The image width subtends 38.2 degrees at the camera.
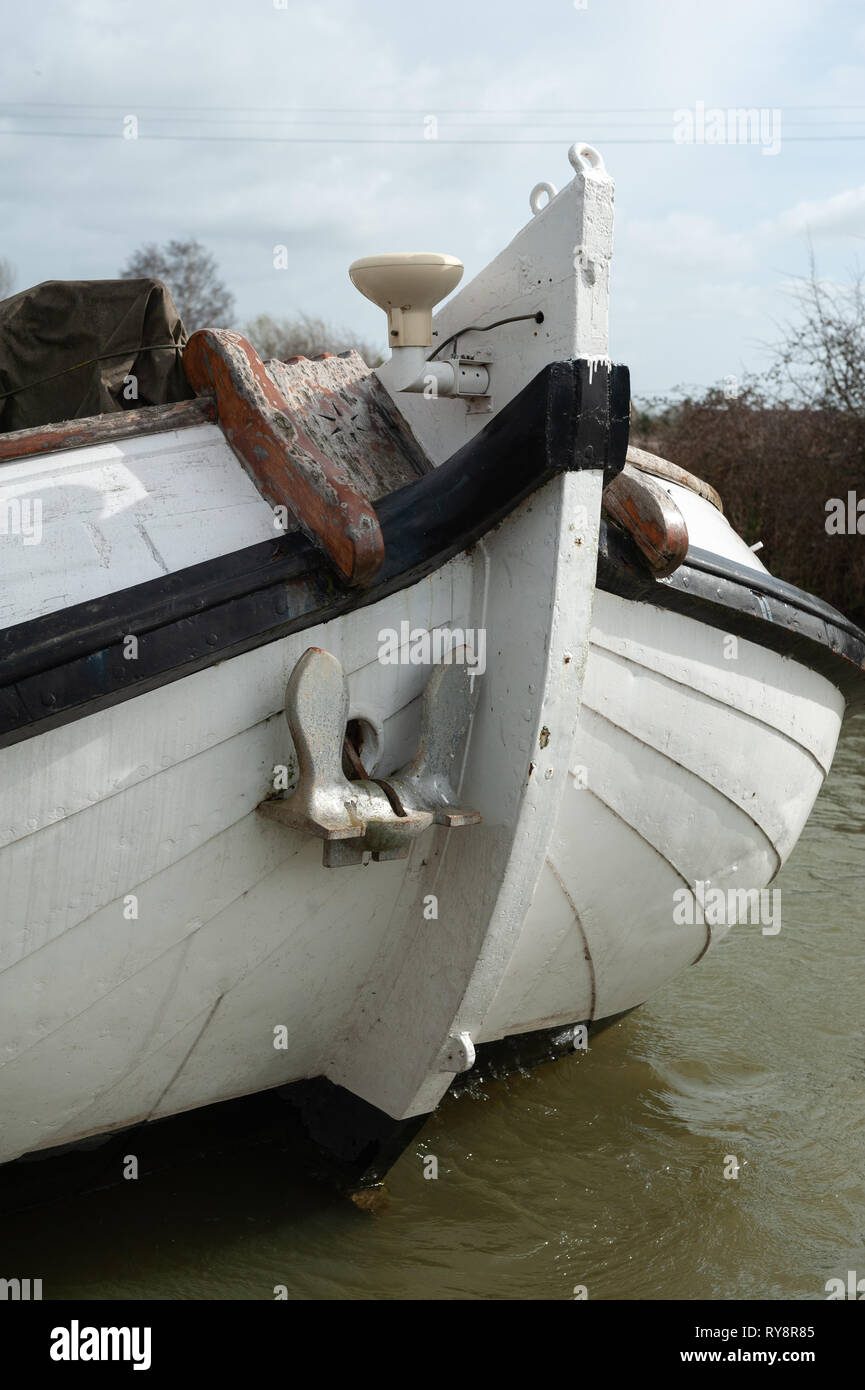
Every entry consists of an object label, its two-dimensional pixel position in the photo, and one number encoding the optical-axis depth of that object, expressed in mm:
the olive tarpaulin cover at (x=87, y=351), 2771
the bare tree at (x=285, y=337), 29125
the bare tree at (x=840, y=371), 11883
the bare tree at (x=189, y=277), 32312
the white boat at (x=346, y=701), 2145
